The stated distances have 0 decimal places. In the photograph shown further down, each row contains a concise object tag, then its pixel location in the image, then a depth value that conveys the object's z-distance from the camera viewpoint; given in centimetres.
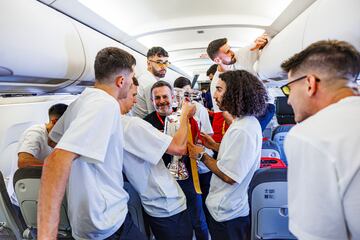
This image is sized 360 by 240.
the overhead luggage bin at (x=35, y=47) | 123
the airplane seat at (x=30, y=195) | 156
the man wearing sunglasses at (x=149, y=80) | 259
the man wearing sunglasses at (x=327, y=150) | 70
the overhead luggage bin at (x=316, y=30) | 120
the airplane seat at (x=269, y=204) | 155
